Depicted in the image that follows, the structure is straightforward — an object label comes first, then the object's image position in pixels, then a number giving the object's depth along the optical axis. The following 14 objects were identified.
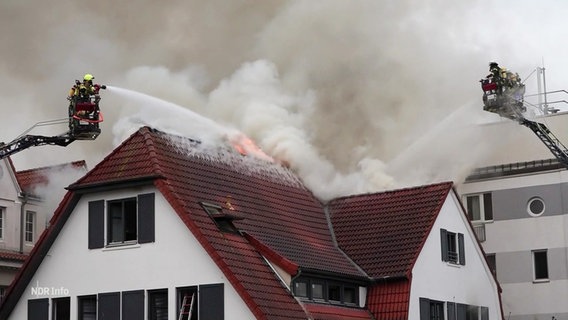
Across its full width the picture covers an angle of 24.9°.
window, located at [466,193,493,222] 62.34
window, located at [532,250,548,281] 60.91
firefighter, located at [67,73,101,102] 45.22
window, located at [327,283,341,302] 45.62
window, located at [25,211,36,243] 59.22
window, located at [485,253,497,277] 61.84
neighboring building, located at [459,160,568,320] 60.16
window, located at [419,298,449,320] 47.59
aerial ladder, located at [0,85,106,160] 45.16
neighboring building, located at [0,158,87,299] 56.62
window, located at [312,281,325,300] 44.75
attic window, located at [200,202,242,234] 43.31
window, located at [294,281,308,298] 43.81
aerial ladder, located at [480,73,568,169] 46.53
